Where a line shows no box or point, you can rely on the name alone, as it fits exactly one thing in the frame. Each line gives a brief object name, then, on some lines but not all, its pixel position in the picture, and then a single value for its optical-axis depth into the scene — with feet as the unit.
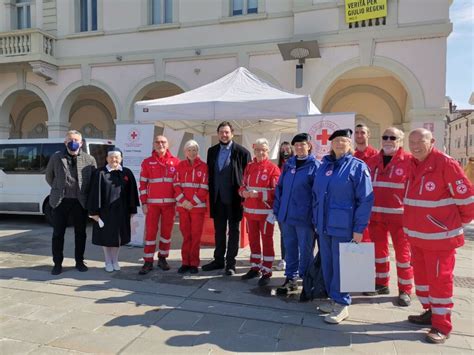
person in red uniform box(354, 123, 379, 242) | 15.49
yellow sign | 31.07
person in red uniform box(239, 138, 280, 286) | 15.48
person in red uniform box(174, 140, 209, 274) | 16.71
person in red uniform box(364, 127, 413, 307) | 13.80
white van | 28.91
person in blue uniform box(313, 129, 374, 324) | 11.69
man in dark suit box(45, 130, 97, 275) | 16.81
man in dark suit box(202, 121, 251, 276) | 16.63
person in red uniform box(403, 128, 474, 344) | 10.64
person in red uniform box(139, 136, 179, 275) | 17.19
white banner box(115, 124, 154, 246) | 21.29
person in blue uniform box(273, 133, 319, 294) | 13.62
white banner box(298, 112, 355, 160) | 17.78
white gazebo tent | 18.81
